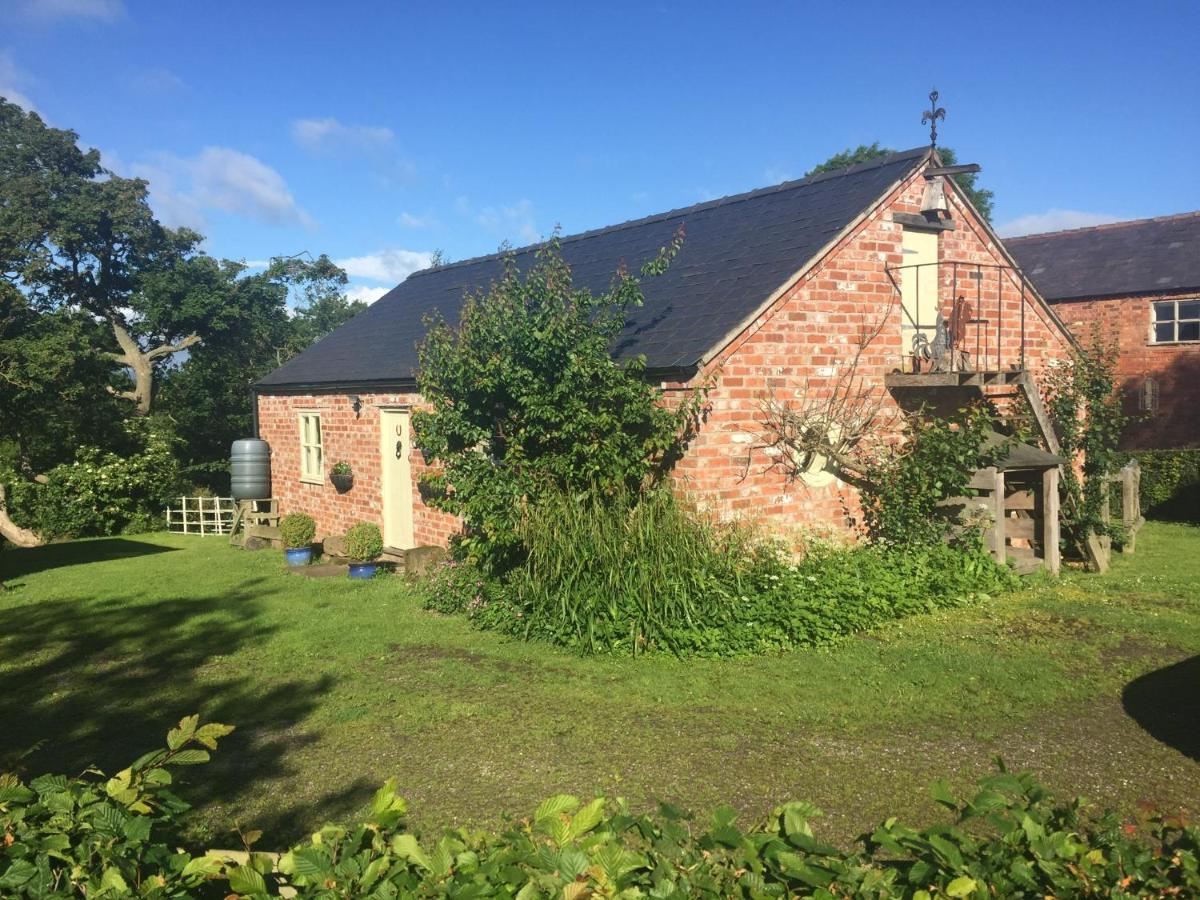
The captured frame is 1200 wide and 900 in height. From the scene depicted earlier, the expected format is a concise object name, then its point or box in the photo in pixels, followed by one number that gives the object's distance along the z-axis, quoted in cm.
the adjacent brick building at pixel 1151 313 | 2433
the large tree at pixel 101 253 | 2580
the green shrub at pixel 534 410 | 1036
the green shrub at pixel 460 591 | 1104
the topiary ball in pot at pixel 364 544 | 1544
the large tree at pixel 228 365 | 2420
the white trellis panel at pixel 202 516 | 2153
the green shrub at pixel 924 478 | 1175
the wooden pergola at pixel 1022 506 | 1211
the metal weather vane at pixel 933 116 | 1233
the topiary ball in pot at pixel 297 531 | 1673
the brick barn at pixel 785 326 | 1098
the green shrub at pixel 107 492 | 2048
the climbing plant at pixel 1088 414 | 1405
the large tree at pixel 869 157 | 3956
